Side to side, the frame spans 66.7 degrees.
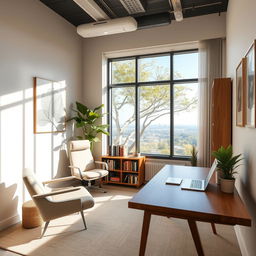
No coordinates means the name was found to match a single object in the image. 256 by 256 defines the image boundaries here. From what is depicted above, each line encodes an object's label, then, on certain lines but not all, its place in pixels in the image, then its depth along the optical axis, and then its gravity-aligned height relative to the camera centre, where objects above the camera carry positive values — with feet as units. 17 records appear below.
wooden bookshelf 13.99 -3.20
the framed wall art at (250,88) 5.10 +1.11
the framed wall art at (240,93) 6.24 +1.21
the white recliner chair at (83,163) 12.23 -2.47
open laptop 5.92 -1.86
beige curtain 12.44 +3.16
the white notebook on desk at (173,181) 6.39 -1.84
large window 14.08 +1.84
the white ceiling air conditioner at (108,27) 11.51 +6.11
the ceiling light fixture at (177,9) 10.00 +6.31
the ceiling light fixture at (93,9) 10.15 +6.60
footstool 8.70 -4.05
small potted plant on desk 5.66 -1.24
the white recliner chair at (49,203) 7.53 -3.03
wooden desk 4.35 -1.93
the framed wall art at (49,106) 10.93 +1.25
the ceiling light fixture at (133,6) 10.80 +6.95
